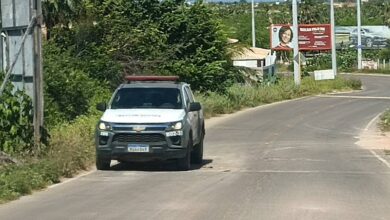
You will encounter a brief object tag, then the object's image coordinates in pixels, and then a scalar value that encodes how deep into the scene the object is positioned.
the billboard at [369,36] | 117.34
